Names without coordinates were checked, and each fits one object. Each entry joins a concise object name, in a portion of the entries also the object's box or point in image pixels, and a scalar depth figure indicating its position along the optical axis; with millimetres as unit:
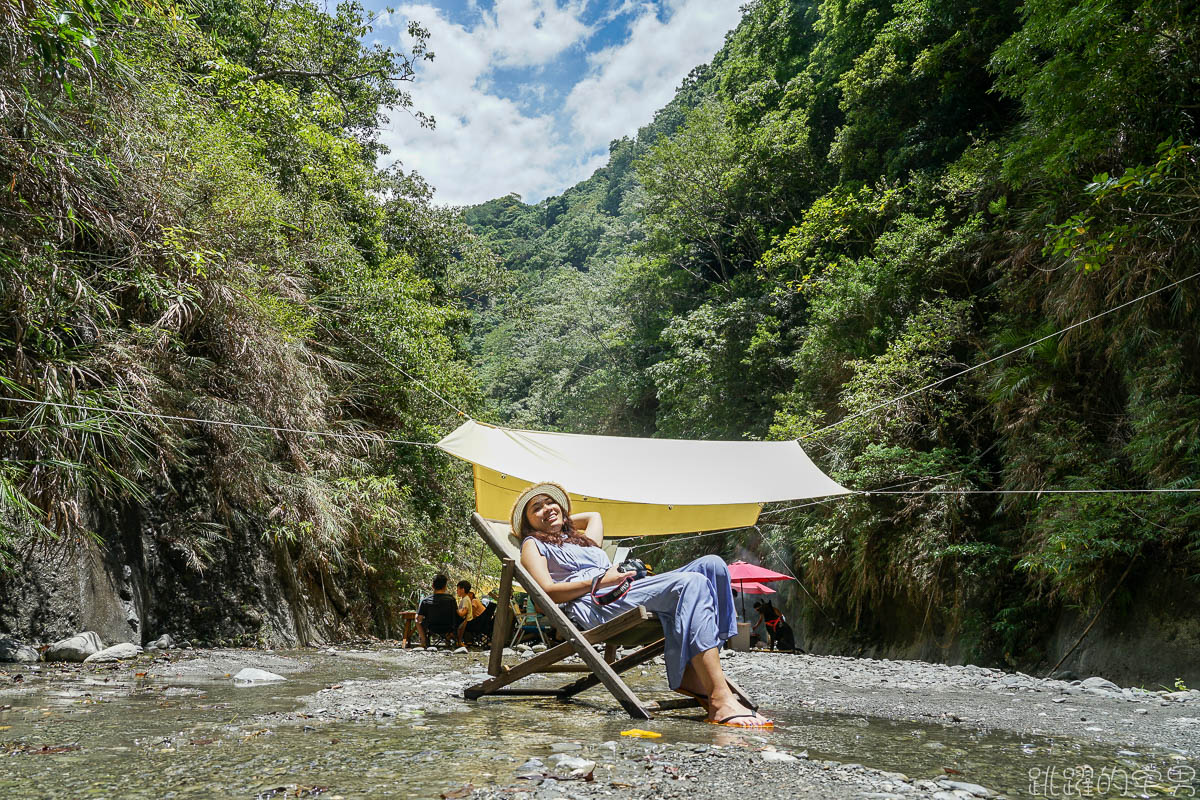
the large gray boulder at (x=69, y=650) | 3443
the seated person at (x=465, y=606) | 6281
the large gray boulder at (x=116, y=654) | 3475
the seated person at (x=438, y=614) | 6152
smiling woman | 2188
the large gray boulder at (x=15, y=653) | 3334
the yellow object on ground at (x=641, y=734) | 1909
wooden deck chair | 2246
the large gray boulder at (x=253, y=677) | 3086
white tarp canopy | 4777
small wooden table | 6534
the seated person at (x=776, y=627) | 8047
